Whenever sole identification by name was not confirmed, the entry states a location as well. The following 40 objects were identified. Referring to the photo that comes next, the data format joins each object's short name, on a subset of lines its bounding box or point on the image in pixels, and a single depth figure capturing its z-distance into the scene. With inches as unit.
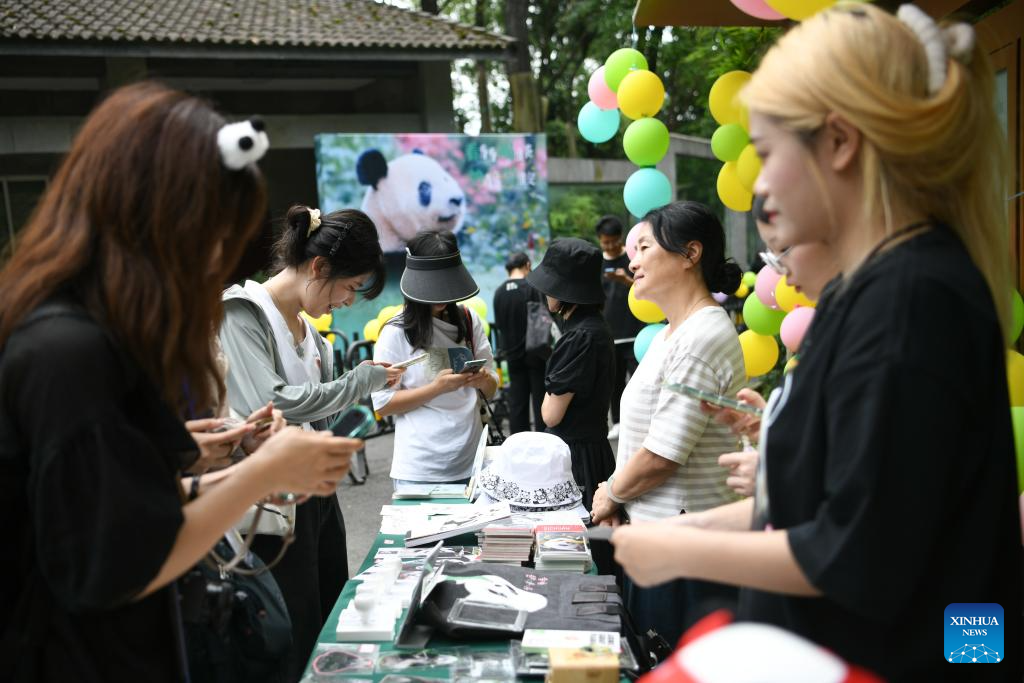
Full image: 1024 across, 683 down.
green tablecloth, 71.1
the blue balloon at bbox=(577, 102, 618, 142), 179.3
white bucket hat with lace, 105.9
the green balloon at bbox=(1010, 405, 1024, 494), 87.4
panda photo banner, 349.1
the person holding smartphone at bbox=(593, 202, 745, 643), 87.4
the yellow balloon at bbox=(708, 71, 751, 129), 137.2
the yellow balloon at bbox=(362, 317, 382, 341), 275.5
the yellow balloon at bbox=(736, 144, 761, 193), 135.9
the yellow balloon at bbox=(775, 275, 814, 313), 133.0
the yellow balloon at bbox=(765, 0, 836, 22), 92.7
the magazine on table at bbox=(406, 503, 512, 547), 96.6
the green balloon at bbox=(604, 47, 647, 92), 163.0
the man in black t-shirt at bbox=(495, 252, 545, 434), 235.0
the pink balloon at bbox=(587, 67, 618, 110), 170.9
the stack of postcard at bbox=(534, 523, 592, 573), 86.6
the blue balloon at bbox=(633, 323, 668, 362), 165.8
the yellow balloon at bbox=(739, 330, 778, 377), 160.1
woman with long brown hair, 41.7
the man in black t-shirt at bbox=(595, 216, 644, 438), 258.8
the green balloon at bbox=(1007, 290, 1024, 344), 107.0
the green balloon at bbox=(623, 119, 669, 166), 162.6
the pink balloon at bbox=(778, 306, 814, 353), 128.9
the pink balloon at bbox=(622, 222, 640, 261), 101.8
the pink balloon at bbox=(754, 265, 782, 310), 140.8
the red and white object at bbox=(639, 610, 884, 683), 33.6
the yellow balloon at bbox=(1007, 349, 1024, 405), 100.3
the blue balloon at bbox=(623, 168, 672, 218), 163.6
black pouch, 71.7
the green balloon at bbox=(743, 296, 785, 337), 153.4
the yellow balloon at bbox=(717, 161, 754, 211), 147.6
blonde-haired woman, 35.3
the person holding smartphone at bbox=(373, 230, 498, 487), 128.0
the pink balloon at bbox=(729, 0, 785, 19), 109.5
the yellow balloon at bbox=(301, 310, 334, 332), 274.4
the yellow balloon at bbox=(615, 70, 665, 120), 157.0
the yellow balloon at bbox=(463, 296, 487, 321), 293.2
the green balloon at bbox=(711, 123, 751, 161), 143.0
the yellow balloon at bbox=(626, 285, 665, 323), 157.9
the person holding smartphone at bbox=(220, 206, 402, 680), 91.0
